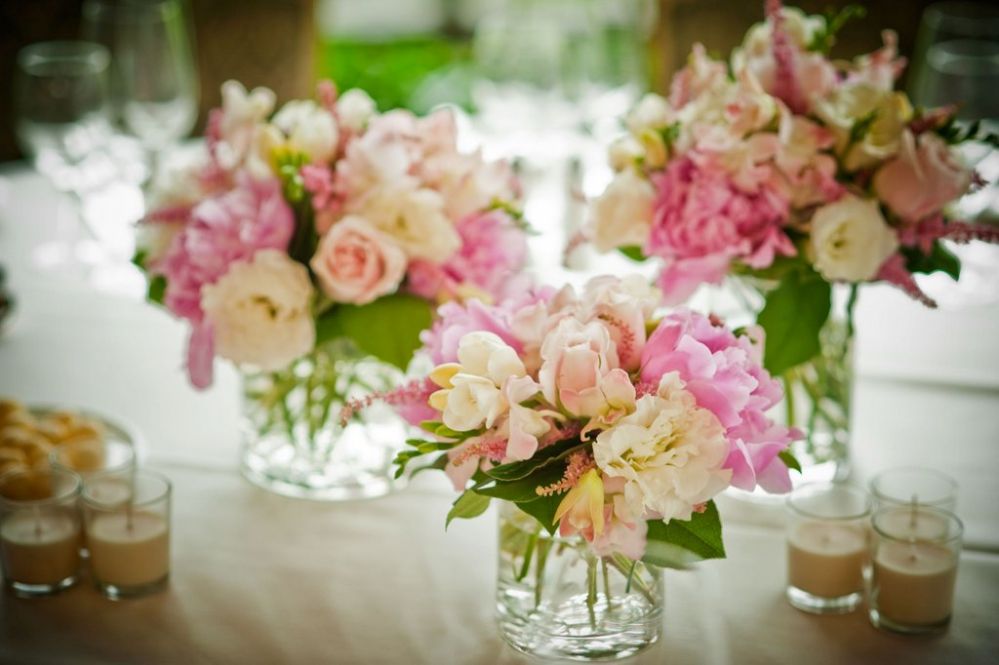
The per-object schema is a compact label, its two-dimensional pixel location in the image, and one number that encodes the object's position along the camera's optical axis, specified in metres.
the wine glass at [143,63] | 2.04
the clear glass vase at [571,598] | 1.38
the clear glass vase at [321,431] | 1.59
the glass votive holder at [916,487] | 1.49
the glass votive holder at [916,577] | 1.41
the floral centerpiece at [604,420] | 1.28
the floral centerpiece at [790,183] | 1.47
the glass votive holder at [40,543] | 1.47
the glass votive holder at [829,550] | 1.44
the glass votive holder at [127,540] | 1.46
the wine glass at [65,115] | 1.98
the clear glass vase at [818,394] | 1.59
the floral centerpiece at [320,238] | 1.49
